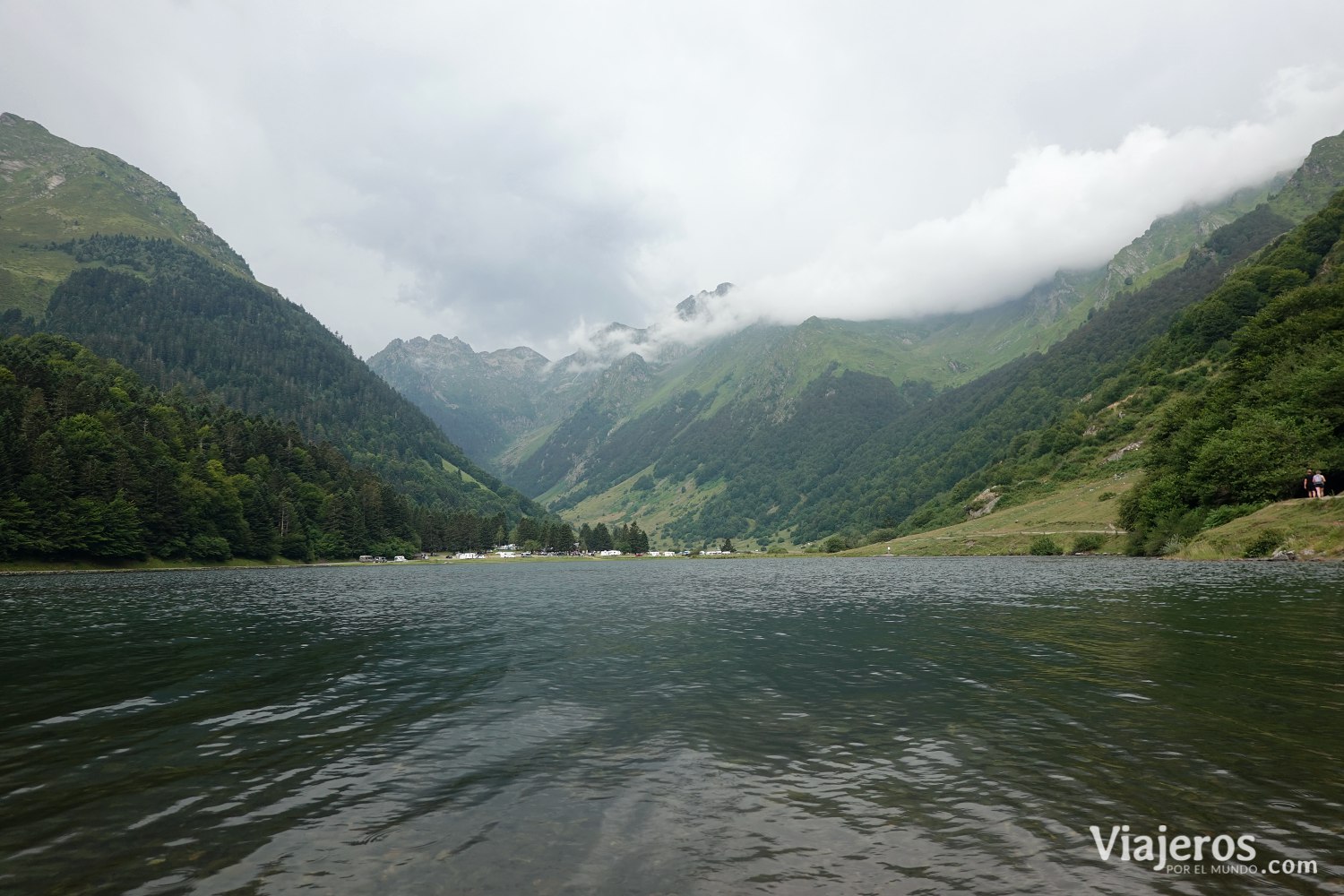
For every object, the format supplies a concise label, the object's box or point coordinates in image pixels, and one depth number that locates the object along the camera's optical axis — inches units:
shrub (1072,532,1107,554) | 5526.6
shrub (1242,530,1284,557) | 3385.8
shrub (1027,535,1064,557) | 6016.2
